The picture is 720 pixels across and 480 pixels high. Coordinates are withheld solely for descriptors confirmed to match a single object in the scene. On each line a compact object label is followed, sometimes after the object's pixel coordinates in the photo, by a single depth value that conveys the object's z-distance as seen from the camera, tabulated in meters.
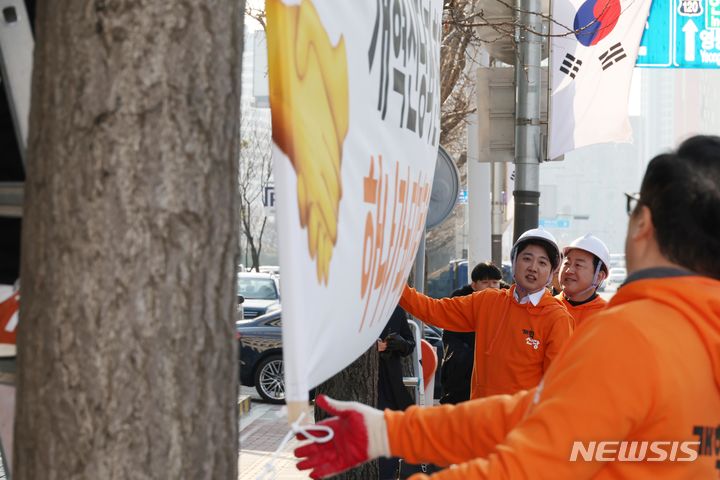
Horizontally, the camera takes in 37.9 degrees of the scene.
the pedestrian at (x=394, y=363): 7.09
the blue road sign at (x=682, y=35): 11.37
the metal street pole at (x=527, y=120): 9.34
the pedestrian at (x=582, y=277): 6.11
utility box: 9.68
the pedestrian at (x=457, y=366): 7.07
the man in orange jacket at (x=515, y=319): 5.29
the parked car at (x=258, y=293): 20.70
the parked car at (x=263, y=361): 14.82
